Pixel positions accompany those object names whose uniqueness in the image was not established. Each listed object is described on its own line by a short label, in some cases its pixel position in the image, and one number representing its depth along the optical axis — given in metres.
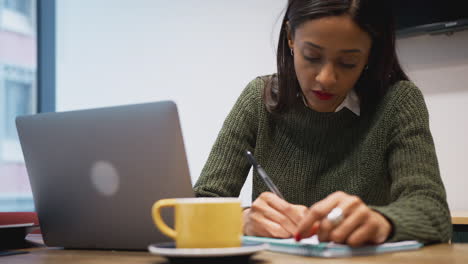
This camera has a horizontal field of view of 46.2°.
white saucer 0.60
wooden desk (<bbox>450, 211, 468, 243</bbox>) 1.69
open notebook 0.70
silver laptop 0.75
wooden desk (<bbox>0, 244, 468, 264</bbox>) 0.67
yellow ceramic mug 0.63
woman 0.95
